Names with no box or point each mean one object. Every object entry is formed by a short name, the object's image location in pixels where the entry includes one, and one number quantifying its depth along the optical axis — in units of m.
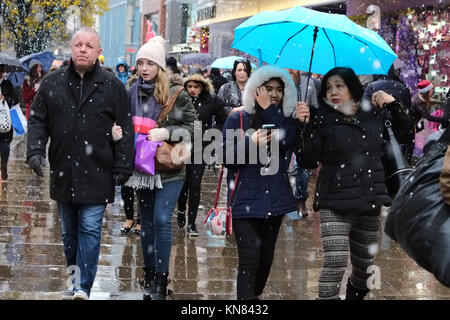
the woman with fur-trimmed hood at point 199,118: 9.16
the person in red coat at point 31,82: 16.95
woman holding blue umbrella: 5.51
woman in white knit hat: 6.21
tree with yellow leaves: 28.00
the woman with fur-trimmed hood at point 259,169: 5.53
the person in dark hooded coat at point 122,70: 18.88
